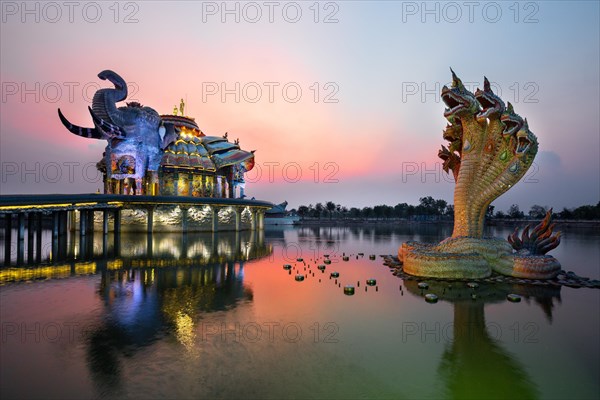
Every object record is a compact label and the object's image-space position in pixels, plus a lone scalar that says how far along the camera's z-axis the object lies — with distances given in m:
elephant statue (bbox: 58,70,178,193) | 35.41
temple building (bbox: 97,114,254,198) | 40.28
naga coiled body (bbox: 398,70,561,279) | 15.70
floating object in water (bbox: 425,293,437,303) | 12.16
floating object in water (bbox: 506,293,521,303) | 12.28
